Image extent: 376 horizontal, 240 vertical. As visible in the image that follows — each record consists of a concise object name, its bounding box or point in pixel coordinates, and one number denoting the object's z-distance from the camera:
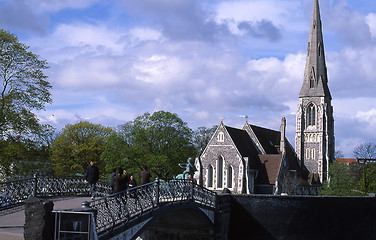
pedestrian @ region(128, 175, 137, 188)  20.65
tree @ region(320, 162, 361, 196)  49.09
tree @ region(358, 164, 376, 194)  56.78
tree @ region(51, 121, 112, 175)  53.47
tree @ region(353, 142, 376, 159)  62.50
